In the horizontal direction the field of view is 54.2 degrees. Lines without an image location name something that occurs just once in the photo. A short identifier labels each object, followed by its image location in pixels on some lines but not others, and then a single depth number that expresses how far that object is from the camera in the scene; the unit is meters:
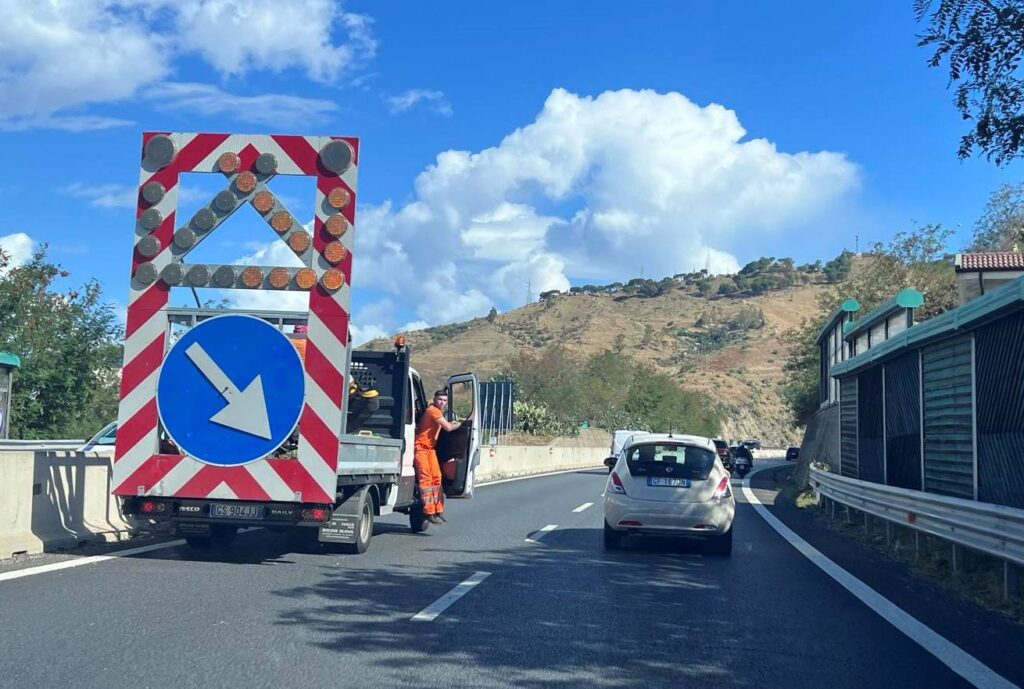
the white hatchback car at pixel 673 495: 11.88
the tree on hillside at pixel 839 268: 152.62
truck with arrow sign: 9.37
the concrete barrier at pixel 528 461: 32.59
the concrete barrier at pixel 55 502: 9.43
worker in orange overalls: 12.84
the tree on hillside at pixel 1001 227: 48.43
